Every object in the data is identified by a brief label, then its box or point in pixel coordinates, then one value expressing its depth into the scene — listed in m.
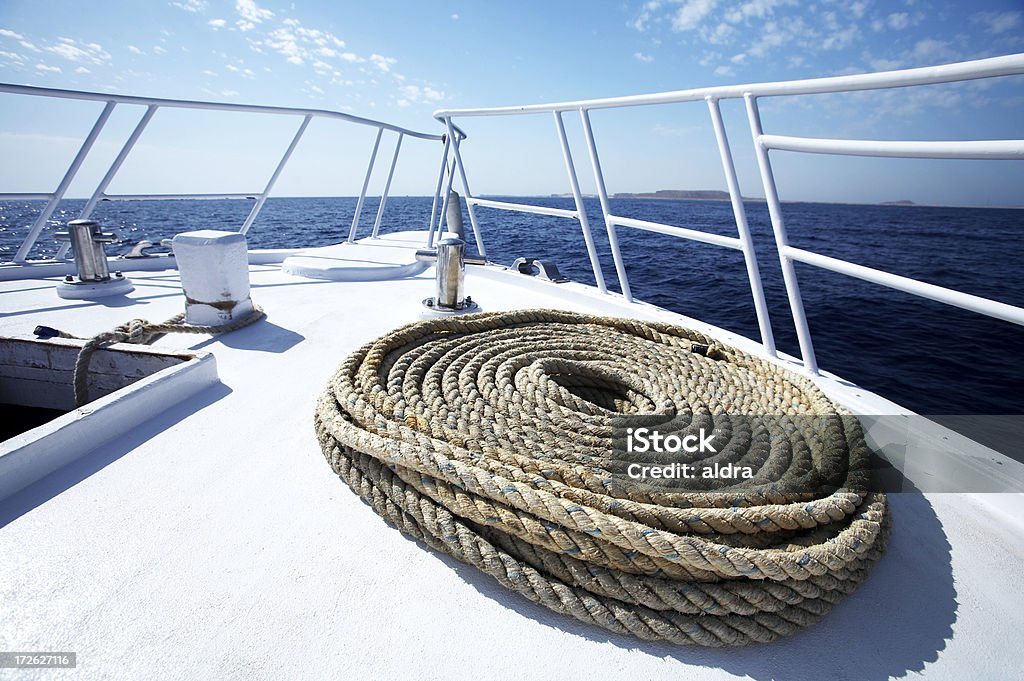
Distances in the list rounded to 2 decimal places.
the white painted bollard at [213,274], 2.20
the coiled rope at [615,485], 0.91
